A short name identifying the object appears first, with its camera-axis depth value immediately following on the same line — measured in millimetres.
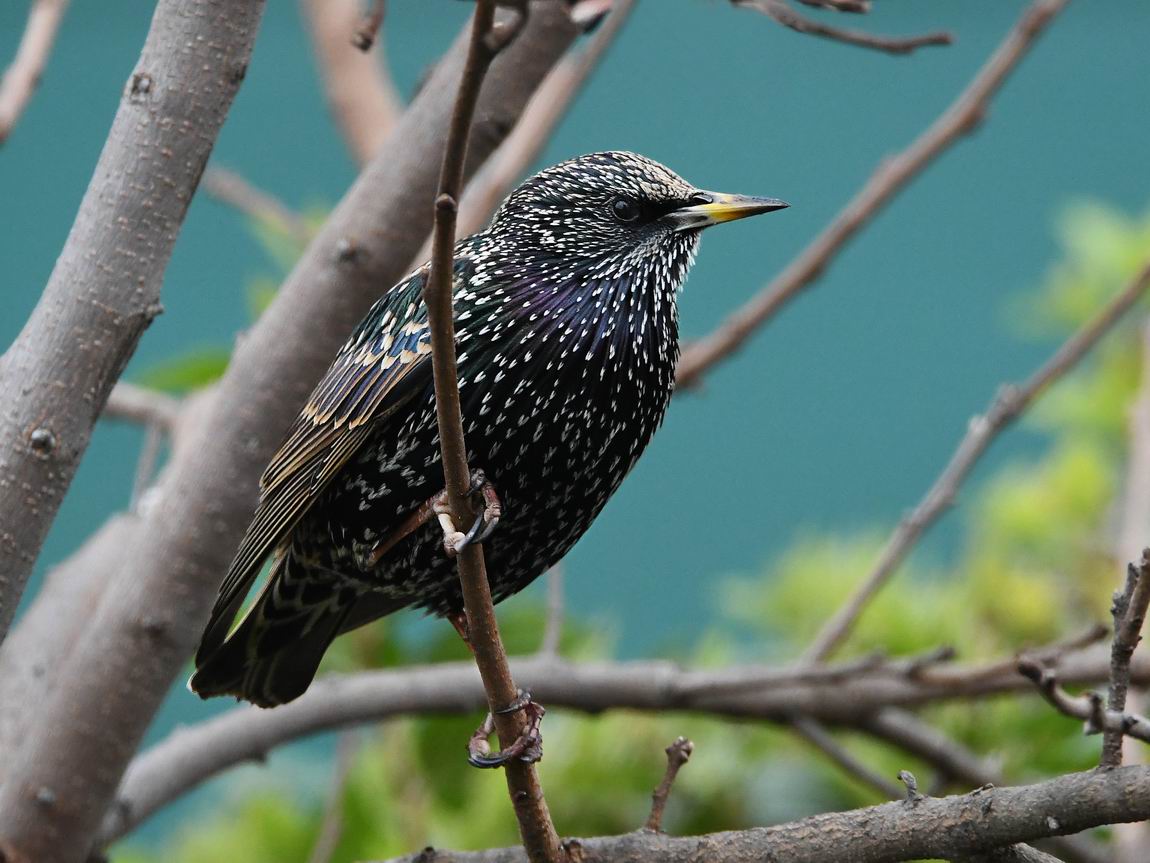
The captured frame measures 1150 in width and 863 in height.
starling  4172
